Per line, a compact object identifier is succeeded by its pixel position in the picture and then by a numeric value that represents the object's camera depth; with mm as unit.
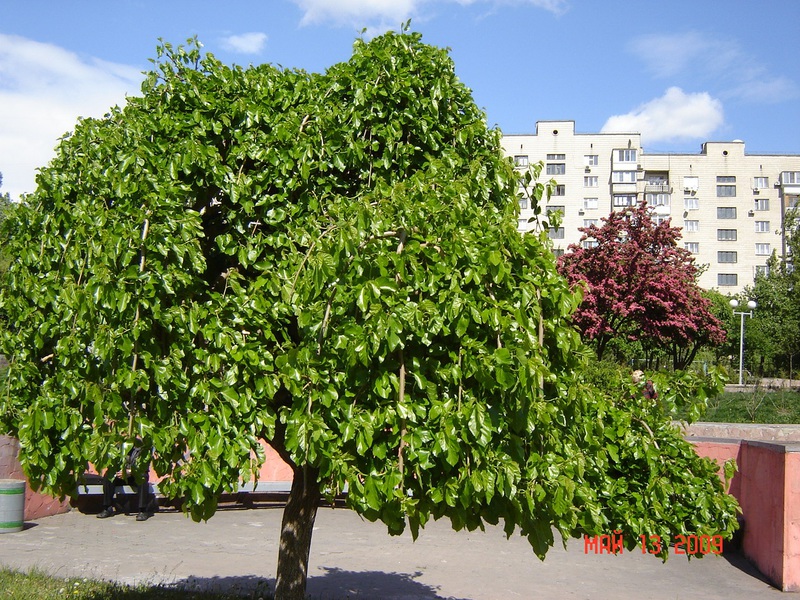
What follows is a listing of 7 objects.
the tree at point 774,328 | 41188
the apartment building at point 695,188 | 61406
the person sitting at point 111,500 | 12273
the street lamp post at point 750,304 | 27419
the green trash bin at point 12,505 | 10789
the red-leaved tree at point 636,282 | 24000
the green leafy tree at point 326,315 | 3383
